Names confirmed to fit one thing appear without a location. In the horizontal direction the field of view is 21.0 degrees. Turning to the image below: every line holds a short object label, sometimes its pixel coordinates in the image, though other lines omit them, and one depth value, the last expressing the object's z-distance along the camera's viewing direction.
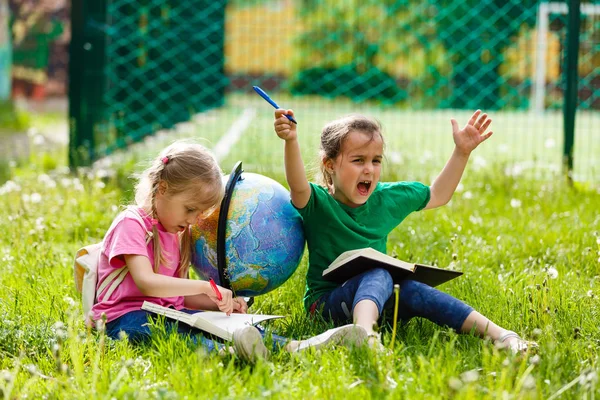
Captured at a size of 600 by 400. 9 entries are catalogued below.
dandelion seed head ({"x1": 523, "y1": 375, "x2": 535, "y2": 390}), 4.35
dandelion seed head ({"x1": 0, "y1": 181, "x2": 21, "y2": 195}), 11.08
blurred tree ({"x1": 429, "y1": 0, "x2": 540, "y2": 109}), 31.87
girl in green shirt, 6.66
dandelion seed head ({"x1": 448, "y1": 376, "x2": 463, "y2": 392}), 4.35
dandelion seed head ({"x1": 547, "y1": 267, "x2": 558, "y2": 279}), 7.13
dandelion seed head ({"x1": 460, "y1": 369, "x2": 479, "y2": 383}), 4.39
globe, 7.13
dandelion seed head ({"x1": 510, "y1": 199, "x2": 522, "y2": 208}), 10.86
